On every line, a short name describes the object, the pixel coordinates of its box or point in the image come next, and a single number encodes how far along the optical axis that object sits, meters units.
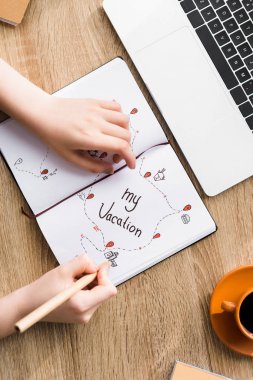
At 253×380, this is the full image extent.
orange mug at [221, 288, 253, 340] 0.74
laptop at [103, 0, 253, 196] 0.78
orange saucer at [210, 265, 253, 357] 0.79
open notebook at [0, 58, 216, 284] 0.80
